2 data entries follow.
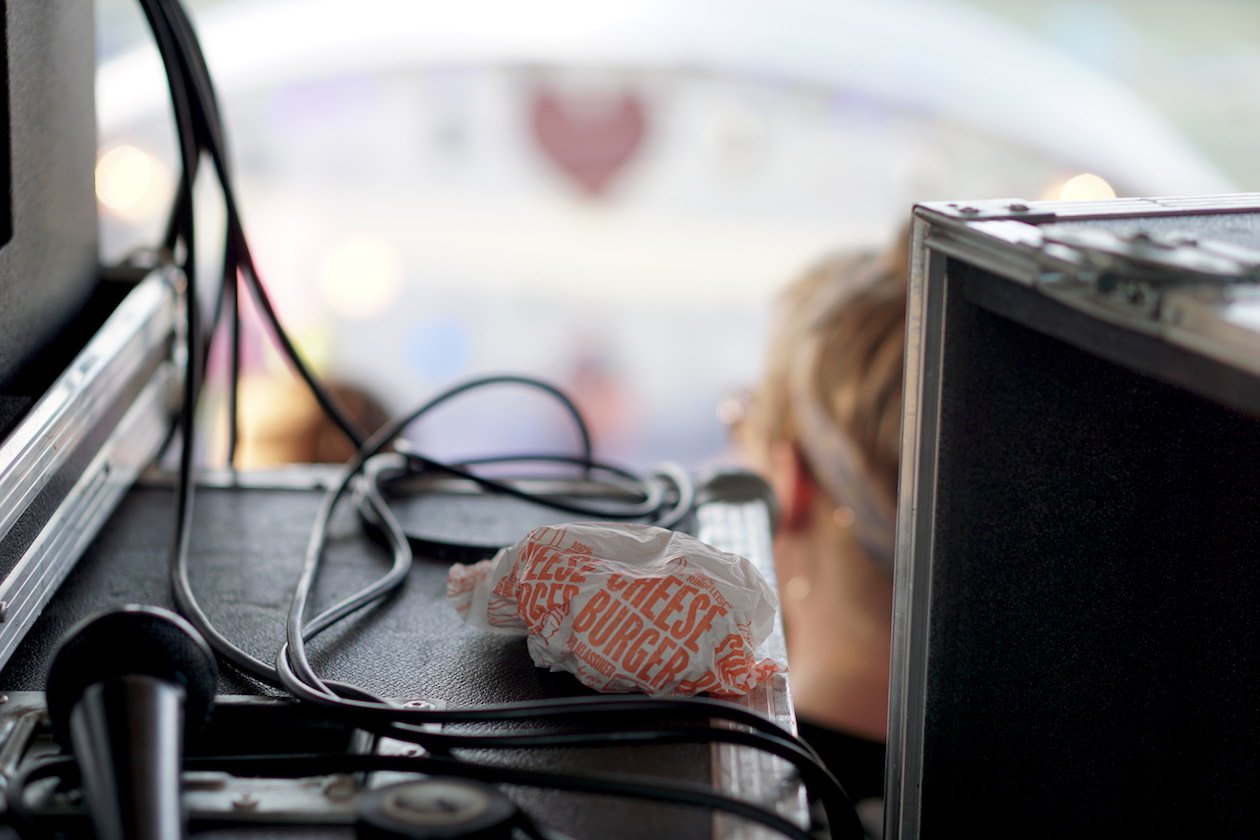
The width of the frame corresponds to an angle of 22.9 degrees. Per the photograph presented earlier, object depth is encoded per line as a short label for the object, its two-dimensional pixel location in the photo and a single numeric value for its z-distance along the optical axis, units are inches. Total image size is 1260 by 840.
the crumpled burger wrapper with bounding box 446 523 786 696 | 46.4
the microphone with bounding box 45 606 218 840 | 42.1
